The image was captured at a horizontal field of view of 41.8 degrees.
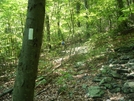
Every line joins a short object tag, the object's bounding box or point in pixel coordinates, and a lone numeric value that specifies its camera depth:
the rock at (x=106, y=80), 5.21
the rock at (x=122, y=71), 5.71
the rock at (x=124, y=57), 6.91
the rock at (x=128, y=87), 4.52
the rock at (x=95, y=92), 4.61
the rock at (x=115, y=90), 4.71
